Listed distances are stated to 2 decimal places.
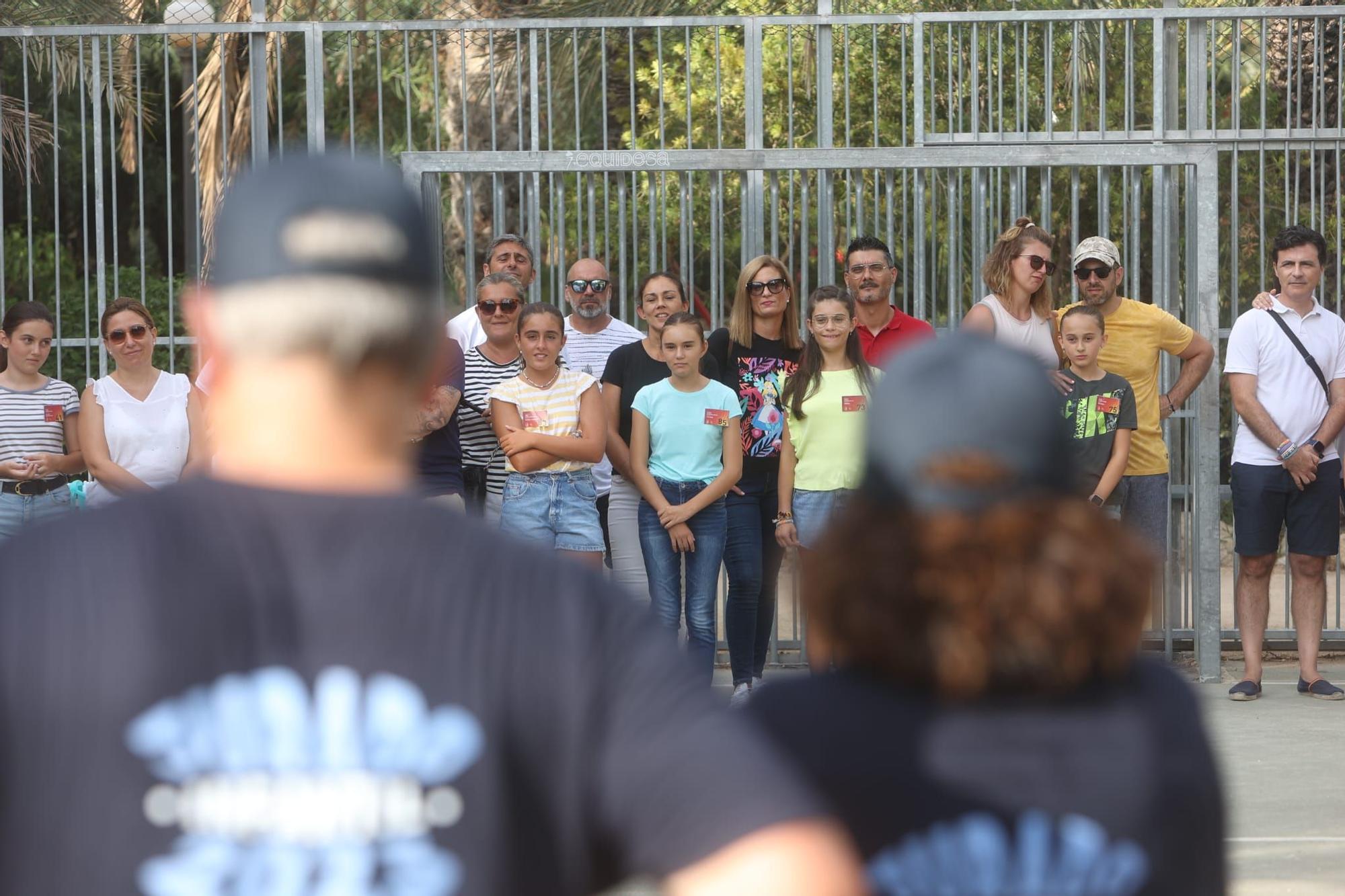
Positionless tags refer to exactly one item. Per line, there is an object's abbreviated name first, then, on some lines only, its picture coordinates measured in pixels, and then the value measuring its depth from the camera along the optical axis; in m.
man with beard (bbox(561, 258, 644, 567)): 14.81
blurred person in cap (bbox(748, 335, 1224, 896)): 3.14
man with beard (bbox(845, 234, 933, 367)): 14.60
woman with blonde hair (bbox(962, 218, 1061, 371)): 14.45
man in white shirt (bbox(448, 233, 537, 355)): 14.95
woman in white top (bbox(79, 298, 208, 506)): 13.55
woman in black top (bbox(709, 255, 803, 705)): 14.27
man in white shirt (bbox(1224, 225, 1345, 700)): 15.00
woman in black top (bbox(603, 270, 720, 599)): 14.20
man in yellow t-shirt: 14.97
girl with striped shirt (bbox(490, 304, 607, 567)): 13.36
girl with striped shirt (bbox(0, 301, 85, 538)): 13.91
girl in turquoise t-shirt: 13.80
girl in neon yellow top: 13.87
